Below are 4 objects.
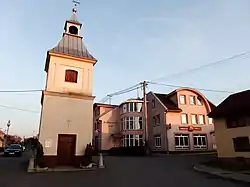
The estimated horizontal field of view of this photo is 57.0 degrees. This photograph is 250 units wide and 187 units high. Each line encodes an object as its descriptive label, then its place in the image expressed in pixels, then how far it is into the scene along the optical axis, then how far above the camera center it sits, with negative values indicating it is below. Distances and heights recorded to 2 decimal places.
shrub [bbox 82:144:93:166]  17.48 -0.50
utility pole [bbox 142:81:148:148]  32.91 +8.77
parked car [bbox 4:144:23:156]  32.06 -0.24
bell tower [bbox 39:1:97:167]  17.61 +3.43
